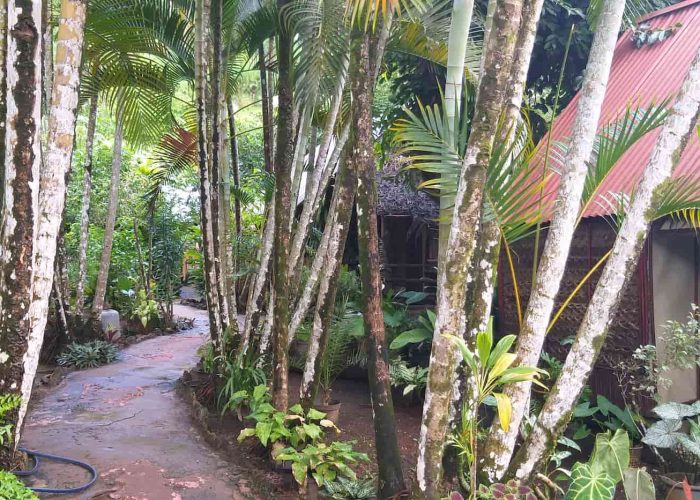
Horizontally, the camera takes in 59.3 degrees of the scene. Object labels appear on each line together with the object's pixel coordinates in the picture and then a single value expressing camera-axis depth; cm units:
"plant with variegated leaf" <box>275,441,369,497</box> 427
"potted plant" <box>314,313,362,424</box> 562
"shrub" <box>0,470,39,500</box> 312
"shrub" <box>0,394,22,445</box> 354
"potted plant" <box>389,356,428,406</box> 646
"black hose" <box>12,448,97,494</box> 396
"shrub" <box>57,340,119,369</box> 831
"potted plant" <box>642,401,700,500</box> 430
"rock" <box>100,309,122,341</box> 954
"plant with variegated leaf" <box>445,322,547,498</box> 268
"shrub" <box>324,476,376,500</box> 403
